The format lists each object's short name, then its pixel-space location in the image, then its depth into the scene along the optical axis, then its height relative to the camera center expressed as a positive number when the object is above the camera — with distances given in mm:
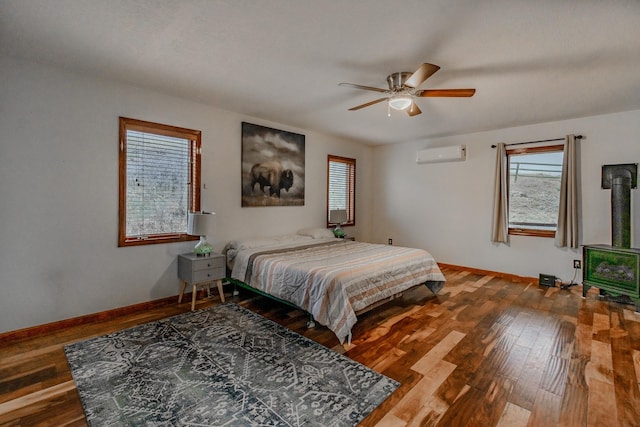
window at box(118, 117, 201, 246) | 3293 +304
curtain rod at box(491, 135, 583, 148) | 4229 +1096
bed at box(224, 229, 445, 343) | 2686 -698
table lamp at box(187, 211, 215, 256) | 3438 -250
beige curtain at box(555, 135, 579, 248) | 4203 +180
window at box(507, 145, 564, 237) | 4566 +353
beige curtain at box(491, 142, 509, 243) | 4832 +208
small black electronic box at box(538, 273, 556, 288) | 4371 -1041
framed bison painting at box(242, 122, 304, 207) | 4387 +660
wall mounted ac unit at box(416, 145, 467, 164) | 5258 +1038
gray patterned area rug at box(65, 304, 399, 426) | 1736 -1224
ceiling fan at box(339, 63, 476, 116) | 2574 +1132
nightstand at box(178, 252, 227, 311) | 3363 -750
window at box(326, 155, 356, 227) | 5820 +489
